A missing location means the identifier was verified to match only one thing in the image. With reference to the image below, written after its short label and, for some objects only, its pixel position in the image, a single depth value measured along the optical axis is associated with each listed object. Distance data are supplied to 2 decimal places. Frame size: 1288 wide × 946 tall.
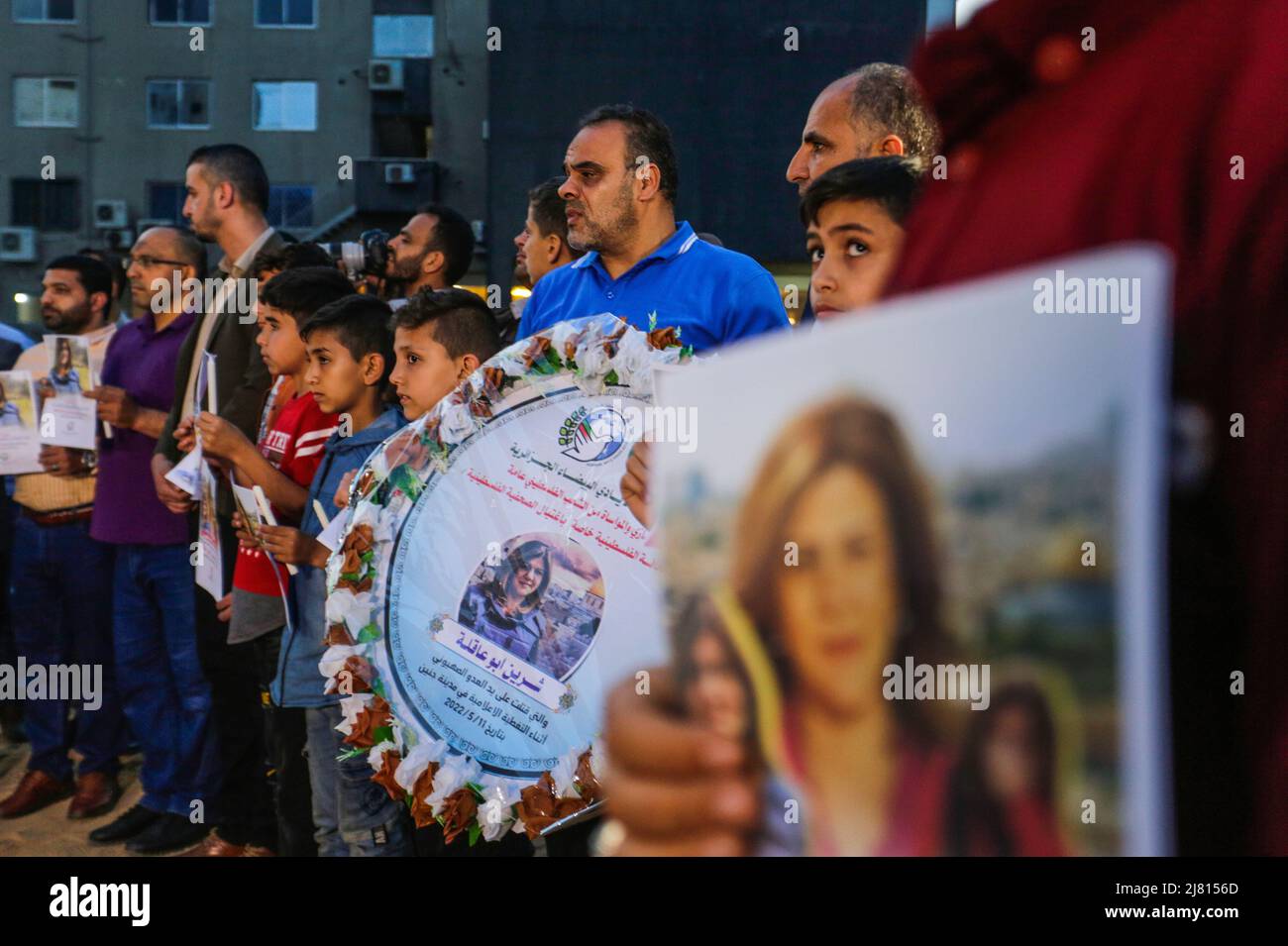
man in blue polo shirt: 3.28
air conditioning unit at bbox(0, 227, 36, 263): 28.50
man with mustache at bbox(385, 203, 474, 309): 5.38
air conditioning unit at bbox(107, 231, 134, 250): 27.52
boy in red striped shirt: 4.04
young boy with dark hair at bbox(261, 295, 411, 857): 3.64
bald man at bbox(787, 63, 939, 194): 3.19
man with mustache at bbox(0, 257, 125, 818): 5.73
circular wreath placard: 2.69
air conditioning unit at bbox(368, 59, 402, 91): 28.39
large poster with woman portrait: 0.65
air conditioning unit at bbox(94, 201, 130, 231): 27.73
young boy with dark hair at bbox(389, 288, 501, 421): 3.67
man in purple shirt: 5.11
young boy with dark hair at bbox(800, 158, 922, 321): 2.22
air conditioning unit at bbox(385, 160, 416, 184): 26.78
